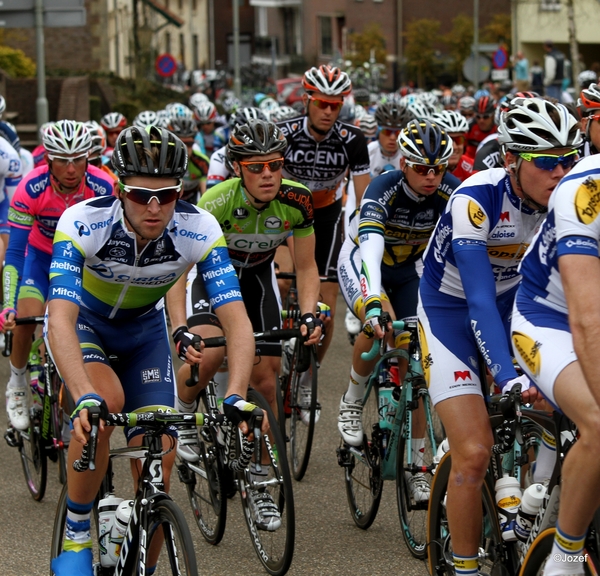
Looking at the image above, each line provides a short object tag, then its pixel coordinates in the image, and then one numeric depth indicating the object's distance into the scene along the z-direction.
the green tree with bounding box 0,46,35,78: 31.58
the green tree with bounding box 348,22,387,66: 68.12
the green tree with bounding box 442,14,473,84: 63.19
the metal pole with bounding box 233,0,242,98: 35.03
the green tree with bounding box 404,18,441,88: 65.06
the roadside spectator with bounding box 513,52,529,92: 34.72
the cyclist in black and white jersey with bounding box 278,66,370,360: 9.18
